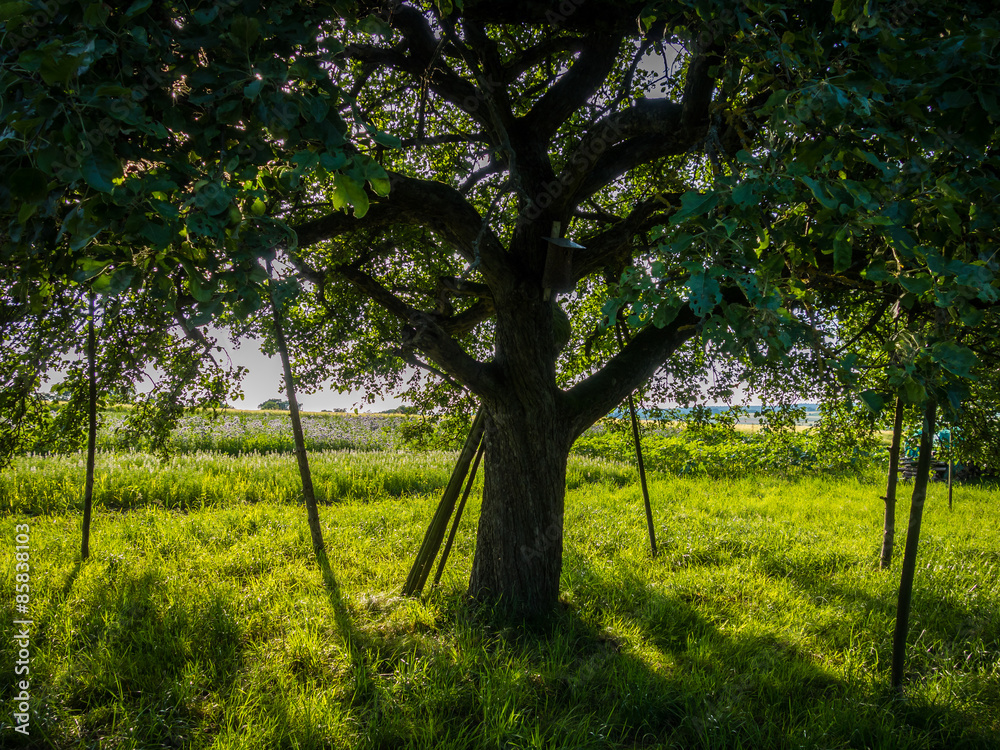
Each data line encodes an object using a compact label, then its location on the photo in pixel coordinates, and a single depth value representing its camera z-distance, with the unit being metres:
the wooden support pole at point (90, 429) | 5.43
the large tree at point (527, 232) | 4.25
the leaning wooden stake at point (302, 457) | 5.31
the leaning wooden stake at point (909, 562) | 3.57
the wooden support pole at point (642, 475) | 6.53
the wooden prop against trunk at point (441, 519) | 4.94
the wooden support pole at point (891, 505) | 6.27
